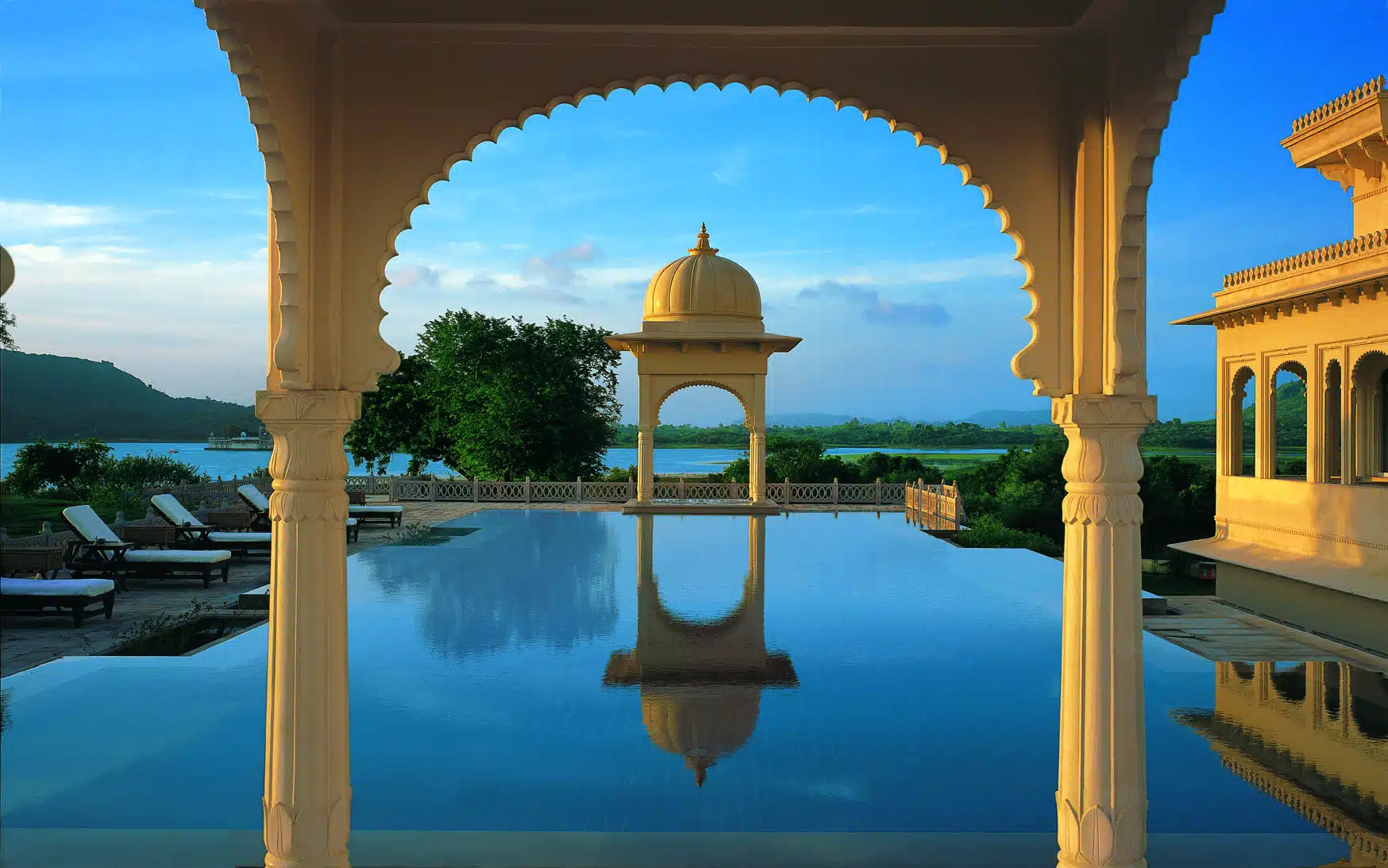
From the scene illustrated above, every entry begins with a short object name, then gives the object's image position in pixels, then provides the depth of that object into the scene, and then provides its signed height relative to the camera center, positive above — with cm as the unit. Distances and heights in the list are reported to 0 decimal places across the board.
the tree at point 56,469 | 2253 -42
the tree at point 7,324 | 1634 +214
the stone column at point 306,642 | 341 -66
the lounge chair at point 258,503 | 1590 -85
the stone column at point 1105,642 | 341 -65
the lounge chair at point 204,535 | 1373 -118
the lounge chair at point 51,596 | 909 -133
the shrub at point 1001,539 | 1605 -137
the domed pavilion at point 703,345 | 1992 +217
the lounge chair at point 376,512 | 1773 -108
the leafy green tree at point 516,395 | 2684 +157
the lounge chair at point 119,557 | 1141 -124
